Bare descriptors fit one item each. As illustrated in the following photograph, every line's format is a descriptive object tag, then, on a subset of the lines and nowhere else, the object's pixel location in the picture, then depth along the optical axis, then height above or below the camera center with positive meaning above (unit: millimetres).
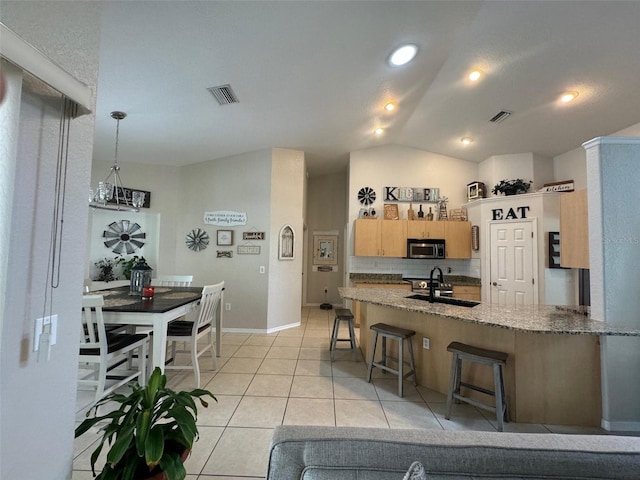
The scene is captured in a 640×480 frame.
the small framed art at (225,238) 5001 +259
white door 4672 -93
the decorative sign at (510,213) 4809 +788
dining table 2326 -507
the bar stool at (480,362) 2094 -906
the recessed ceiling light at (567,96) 3686 +2144
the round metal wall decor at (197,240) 5082 +216
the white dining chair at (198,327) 2804 -801
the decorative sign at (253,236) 4938 +301
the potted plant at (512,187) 5014 +1280
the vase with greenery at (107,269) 5131 -340
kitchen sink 2816 -454
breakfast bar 2236 -833
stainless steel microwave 5430 +166
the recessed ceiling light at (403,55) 2951 +2154
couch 838 -601
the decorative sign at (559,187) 4797 +1248
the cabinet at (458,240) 5527 +344
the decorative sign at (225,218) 5000 +613
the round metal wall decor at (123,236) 5293 +263
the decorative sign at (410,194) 5906 +1294
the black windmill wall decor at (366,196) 5898 +1237
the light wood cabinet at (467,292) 5315 -640
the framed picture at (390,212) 5762 +893
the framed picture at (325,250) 7613 +127
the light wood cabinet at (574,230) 2787 +308
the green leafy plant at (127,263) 5129 -227
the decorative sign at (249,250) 4930 +57
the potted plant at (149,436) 1099 -744
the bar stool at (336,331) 3621 -981
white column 2180 -78
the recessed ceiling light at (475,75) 3500 +2283
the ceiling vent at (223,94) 3106 +1797
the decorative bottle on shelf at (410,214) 5750 +858
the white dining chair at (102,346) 2145 -791
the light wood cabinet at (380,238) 5520 +348
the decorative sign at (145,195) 5002 +991
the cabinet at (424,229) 5559 +542
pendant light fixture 3119 +599
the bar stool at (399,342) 2686 -877
